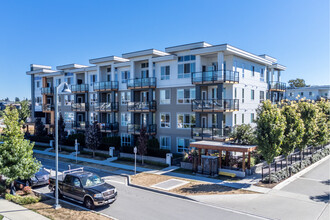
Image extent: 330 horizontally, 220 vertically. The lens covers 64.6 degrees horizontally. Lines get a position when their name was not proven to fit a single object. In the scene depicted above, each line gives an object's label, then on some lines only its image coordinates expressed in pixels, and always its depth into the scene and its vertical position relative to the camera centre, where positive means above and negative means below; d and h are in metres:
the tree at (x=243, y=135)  24.44 -2.48
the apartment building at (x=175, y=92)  27.67 +2.17
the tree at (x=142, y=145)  27.06 -3.81
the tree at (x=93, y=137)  31.53 -3.49
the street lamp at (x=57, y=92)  14.13 +0.92
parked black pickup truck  14.26 -4.59
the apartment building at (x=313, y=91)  61.59 +4.17
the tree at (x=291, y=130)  20.08 -1.69
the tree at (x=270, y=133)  18.64 -1.75
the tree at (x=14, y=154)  16.05 -2.88
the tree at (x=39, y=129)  43.84 -3.47
